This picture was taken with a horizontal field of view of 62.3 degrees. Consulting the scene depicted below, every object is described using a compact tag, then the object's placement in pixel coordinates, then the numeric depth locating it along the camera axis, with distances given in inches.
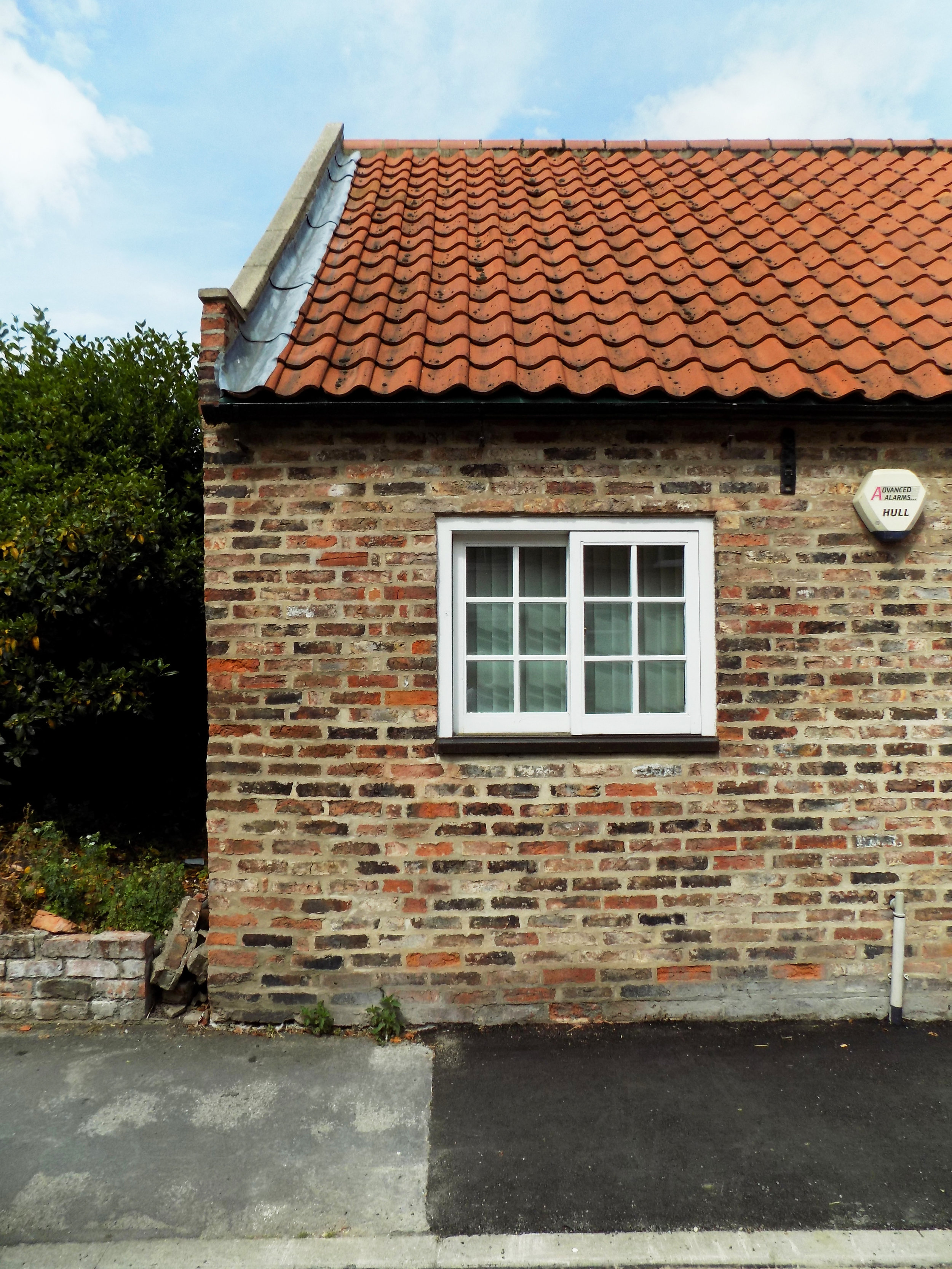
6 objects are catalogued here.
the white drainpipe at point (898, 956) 164.9
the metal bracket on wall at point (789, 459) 167.8
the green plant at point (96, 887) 176.6
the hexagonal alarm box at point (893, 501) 165.3
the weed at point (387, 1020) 159.9
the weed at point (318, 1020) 161.6
